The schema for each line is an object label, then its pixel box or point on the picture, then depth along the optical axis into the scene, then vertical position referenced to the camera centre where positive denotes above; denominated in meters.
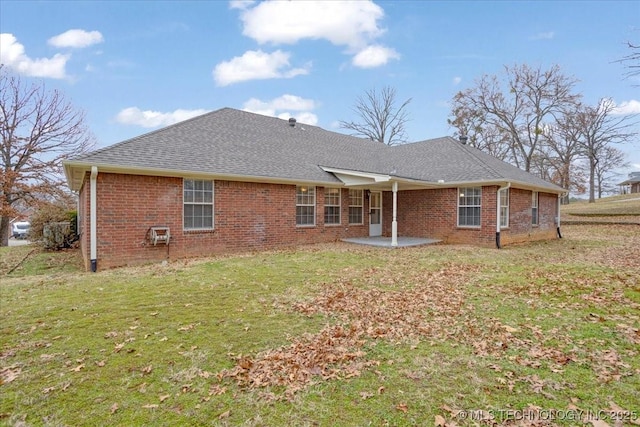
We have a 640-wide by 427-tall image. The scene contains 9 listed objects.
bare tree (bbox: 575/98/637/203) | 30.45 +7.89
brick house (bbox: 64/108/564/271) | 9.18 +0.62
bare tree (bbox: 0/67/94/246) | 19.22 +3.98
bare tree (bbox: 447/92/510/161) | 33.47 +8.17
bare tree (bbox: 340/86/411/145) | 35.62 +9.98
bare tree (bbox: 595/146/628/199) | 41.59 +5.65
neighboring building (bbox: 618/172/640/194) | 53.71 +4.35
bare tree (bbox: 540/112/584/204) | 33.50 +6.36
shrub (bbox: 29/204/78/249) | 13.38 -0.75
